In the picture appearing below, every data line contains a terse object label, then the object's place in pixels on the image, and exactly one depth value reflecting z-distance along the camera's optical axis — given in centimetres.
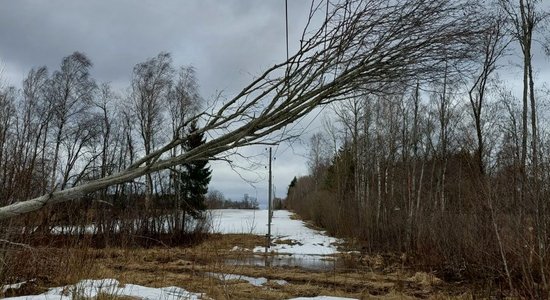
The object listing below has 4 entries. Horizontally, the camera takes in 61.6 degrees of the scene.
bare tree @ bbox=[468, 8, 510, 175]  1937
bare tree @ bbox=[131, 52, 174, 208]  2775
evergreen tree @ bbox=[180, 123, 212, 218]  2880
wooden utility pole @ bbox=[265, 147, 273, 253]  2265
